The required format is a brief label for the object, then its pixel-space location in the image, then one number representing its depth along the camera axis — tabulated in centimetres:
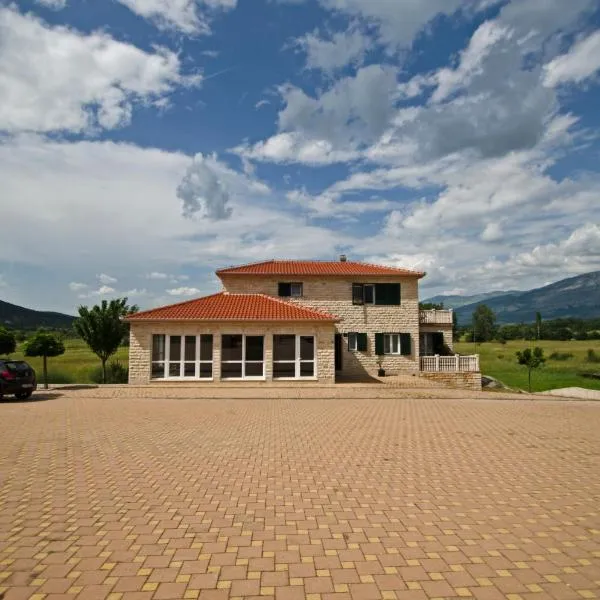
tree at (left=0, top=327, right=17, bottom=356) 2099
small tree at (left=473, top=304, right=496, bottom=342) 9762
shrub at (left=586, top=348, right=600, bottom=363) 4916
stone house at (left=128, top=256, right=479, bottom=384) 2145
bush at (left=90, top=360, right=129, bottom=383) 2559
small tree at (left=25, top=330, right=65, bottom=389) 2062
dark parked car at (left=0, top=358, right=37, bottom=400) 1611
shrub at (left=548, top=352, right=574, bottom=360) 5203
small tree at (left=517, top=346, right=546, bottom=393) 2656
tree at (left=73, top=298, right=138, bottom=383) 2450
